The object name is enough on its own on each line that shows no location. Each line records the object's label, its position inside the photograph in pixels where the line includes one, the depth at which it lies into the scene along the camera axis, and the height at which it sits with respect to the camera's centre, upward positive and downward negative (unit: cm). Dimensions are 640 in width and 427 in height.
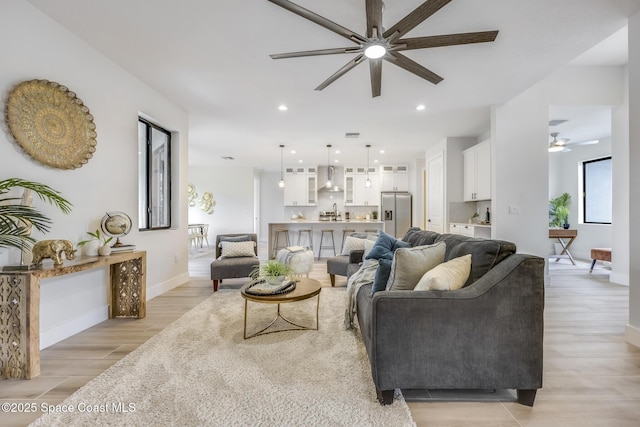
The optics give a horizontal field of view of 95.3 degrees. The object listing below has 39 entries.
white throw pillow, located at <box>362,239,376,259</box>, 416 -47
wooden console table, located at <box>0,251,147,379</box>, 189 -73
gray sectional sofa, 157 -67
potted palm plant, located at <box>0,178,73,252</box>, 185 -3
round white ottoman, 425 -70
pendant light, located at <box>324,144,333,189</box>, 729 +151
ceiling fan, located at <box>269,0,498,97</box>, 189 +129
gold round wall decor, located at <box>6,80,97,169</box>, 220 +73
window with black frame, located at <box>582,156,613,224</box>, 651 +48
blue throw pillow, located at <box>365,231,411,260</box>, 267 -35
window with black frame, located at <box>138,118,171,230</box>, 404 +51
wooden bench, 500 -77
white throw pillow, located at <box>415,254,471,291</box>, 166 -38
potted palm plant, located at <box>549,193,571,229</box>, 699 +1
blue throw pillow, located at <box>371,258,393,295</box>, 209 -47
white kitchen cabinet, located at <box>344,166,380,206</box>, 934 +75
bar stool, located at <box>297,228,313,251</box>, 749 -61
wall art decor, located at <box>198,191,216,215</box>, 961 +27
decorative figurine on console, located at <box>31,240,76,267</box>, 210 -29
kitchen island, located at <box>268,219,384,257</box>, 701 -40
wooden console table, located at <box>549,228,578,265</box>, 610 -48
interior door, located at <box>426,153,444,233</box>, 643 +42
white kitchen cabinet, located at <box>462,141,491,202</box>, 493 +72
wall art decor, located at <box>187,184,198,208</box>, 951 +53
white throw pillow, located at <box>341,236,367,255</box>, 439 -51
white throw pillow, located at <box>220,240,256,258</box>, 441 -58
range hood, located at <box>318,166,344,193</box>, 884 +87
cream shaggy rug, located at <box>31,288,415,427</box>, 151 -107
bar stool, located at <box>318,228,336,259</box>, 742 -78
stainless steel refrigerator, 887 -6
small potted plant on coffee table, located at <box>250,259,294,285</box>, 263 -55
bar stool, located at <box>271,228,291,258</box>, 720 -67
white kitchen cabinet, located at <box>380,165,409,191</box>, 920 +105
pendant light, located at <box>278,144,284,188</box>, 718 +150
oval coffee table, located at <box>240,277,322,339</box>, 241 -71
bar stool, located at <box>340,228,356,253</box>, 726 -50
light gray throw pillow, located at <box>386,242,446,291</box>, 191 -38
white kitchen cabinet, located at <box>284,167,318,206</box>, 947 +78
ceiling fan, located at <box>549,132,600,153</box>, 586 +145
